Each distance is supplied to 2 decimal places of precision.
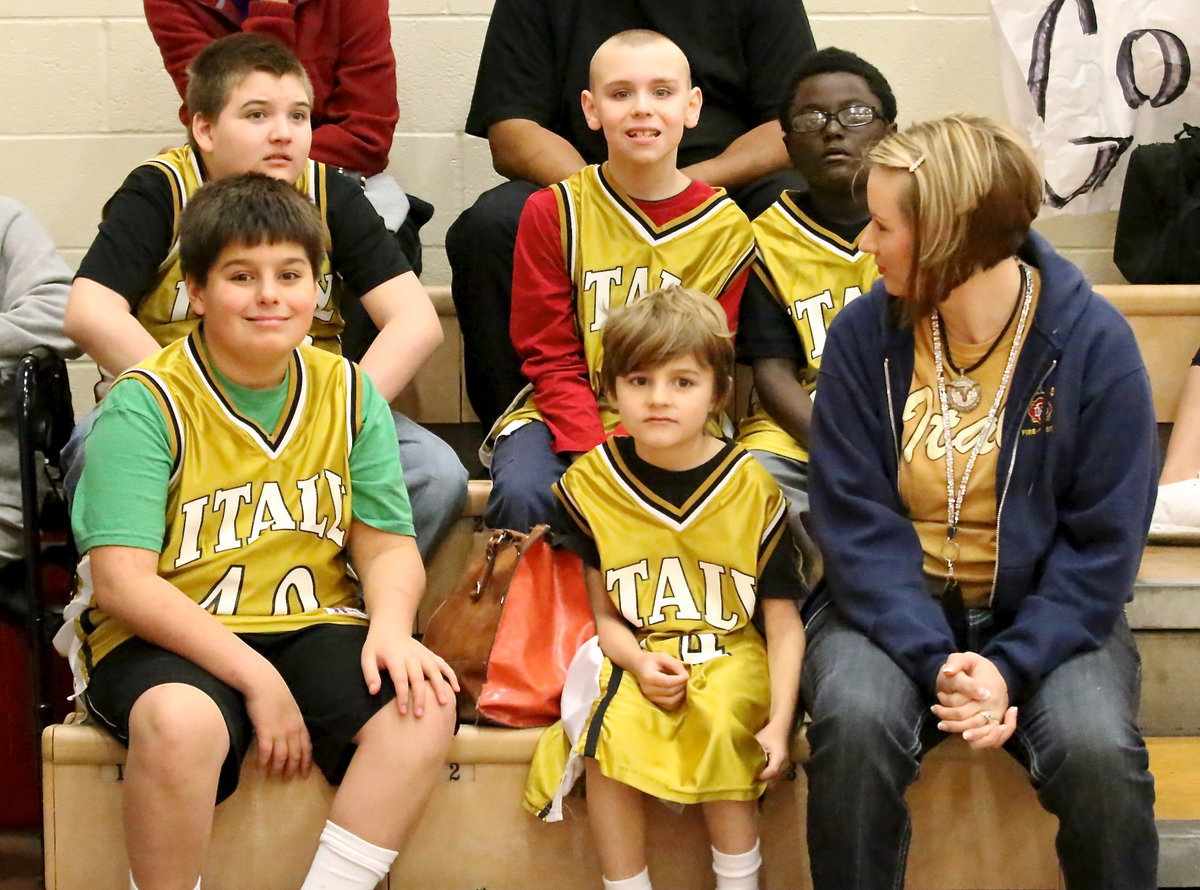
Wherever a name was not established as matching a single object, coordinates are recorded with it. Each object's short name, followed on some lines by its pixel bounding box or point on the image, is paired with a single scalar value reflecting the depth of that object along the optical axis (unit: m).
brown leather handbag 6.37
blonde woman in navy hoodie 6.10
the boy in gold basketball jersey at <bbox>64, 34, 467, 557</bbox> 6.61
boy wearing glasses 6.71
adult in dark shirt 7.08
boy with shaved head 6.72
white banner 7.41
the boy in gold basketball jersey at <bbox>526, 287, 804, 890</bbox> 6.25
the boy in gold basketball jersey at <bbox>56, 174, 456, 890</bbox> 6.19
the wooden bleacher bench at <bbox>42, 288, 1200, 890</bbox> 6.32
